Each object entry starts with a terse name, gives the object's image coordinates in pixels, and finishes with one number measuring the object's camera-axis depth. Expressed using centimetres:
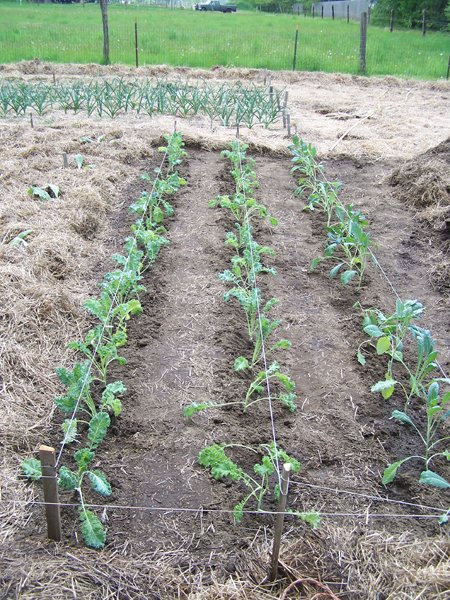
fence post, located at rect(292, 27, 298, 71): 1630
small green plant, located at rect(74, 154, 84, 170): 725
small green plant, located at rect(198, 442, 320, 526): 263
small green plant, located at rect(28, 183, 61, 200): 621
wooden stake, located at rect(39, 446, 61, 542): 229
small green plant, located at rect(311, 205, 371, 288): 477
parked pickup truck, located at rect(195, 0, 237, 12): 4484
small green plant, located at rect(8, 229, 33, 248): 502
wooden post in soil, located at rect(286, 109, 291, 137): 917
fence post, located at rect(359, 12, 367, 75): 1564
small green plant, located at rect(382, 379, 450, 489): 271
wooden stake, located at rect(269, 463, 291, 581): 221
